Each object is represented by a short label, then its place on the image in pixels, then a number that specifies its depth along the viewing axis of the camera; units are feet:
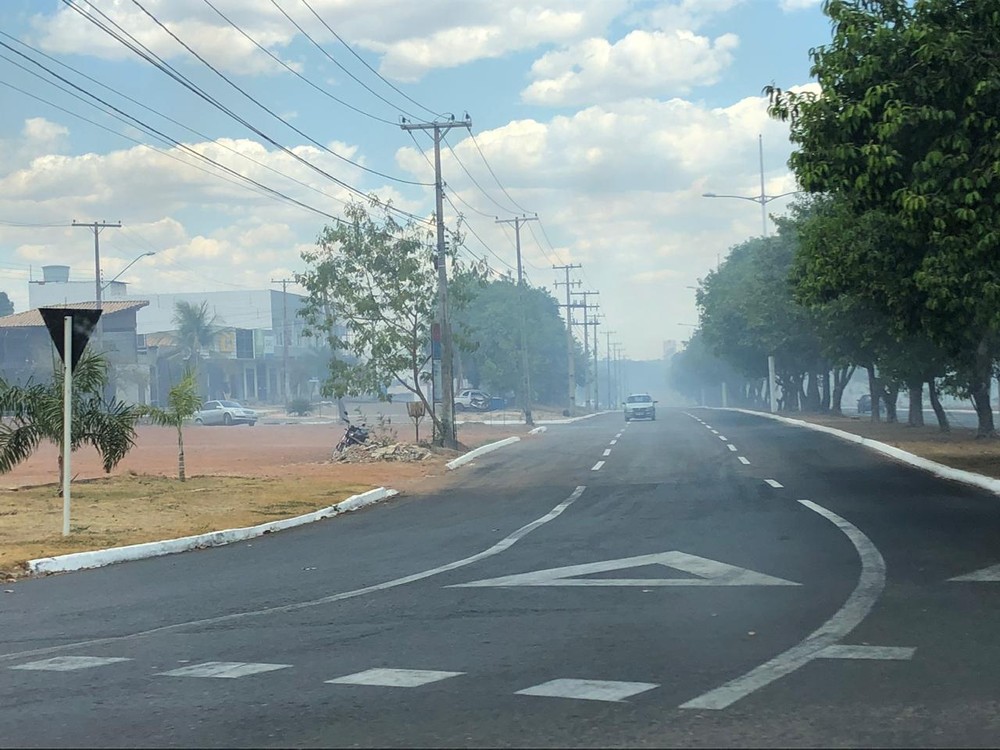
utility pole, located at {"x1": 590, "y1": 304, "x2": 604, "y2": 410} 403.75
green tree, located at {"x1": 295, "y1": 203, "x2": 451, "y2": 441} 124.26
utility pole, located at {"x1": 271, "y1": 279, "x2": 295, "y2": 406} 327.67
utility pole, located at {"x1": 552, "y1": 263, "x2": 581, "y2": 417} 276.00
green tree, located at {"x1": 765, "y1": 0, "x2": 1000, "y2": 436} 49.08
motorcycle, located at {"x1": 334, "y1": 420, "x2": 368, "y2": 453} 120.37
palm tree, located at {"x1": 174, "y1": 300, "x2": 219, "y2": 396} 318.04
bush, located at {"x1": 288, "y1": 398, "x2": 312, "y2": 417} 283.59
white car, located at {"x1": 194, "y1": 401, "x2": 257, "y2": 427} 241.14
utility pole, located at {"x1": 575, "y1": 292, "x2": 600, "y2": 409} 376.70
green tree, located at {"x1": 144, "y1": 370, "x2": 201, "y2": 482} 80.48
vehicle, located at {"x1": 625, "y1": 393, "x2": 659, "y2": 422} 223.30
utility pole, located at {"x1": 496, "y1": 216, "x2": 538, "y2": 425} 208.13
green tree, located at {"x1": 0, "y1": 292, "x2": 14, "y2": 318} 394.11
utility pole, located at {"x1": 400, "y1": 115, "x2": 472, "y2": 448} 118.52
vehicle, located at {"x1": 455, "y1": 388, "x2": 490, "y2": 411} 280.92
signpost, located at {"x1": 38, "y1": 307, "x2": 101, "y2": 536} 49.34
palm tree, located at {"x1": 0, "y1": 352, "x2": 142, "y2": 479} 68.39
